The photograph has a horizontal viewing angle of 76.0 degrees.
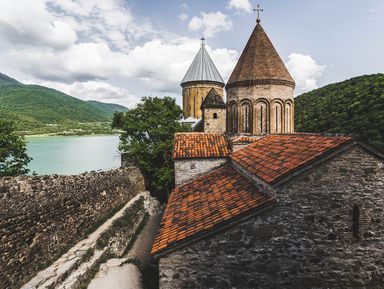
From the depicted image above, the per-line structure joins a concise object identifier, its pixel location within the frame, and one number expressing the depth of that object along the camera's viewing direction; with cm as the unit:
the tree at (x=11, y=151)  1081
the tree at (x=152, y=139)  1572
